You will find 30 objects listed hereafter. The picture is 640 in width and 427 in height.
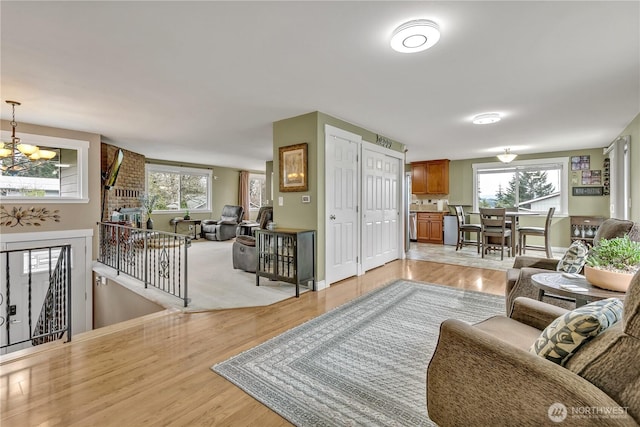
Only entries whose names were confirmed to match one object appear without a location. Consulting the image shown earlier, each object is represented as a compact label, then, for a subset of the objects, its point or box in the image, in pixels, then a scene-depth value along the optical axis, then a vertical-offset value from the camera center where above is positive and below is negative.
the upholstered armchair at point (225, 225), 8.46 -0.32
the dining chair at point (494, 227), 5.74 -0.27
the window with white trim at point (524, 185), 6.95 +0.75
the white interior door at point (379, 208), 4.77 +0.11
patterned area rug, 1.59 -1.06
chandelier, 3.69 +0.83
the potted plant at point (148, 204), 7.46 +0.30
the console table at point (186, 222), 8.48 -0.23
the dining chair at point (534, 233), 5.69 -0.40
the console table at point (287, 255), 3.58 -0.53
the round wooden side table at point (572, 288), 1.66 -0.46
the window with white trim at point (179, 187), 8.41 +0.84
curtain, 10.34 +0.87
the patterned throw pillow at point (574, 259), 2.27 -0.37
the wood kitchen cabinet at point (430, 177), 8.05 +1.07
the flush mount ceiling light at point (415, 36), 1.96 +1.28
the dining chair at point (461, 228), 6.50 -0.33
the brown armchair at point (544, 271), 2.36 -0.51
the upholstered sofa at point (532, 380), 0.85 -0.56
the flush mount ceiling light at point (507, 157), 6.32 +1.25
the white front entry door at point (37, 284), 4.54 -1.15
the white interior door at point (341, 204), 3.97 +0.15
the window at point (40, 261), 4.83 -0.79
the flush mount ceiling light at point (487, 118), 4.05 +1.37
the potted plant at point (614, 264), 1.66 -0.30
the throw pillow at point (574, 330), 1.00 -0.42
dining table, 5.86 -0.24
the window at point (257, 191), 10.91 +0.91
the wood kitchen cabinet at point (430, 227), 8.01 -0.37
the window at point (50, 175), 4.44 +0.66
